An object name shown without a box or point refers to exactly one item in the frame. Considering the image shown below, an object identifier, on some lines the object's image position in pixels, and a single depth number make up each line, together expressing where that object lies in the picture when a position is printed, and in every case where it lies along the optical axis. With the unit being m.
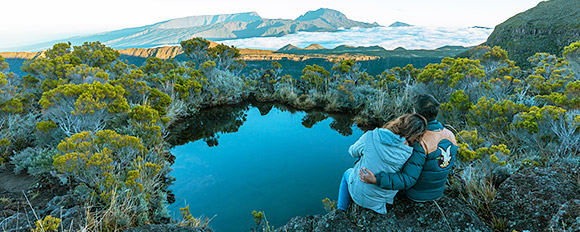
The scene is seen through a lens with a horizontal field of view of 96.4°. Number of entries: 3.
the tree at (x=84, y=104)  4.29
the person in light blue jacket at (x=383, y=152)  1.90
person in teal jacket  2.00
